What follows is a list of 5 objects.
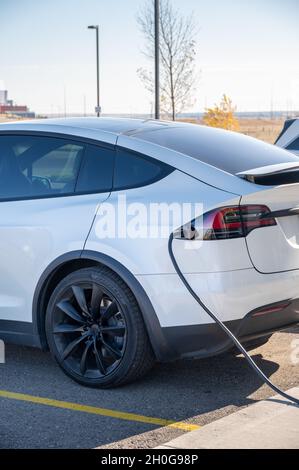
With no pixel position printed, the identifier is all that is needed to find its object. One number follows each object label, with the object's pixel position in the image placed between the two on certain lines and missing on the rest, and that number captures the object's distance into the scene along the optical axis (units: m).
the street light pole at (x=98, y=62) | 39.91
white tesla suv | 5.01
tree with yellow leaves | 31.42
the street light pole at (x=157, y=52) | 19.98
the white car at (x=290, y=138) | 9.76
